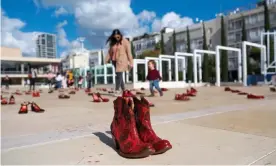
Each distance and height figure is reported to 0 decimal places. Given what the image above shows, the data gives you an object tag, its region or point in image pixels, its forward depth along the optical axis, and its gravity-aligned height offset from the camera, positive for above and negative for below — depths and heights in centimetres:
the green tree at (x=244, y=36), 5836 +934
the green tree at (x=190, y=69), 6701 +208
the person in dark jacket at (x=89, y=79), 2421 +1
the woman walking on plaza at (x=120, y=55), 915 +81
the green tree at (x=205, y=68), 6338 +203
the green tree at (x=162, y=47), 7662 +877
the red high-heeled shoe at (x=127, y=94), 345 -20
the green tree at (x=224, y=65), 5925 +260
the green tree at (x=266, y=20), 5716 +1178
